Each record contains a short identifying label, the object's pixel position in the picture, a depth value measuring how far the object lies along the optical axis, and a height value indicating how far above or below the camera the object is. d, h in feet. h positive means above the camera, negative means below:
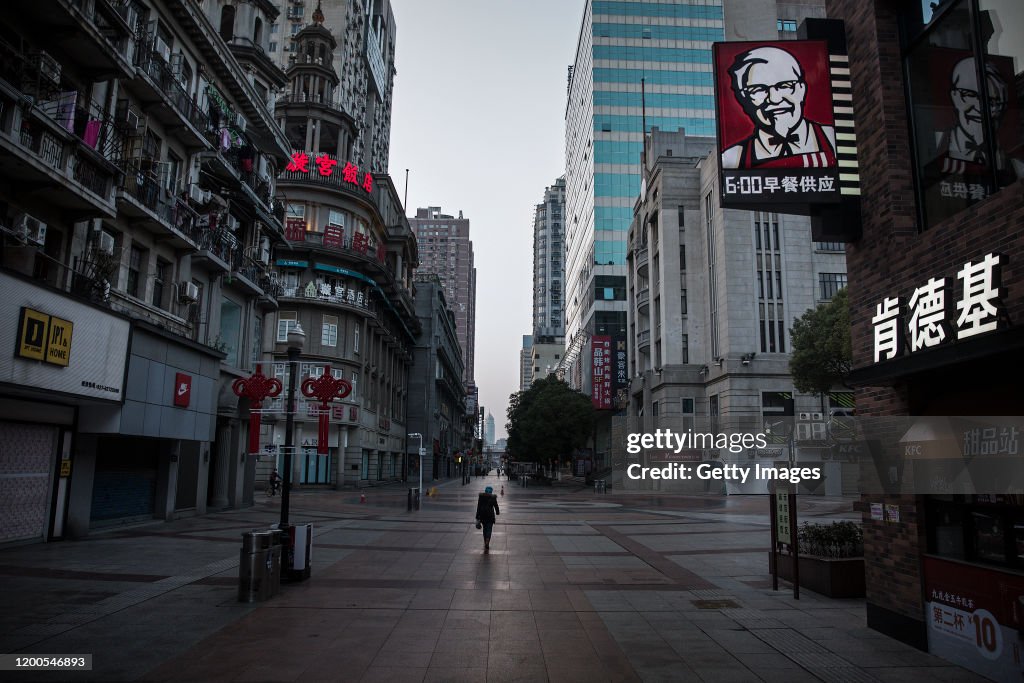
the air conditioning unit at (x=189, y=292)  75.82 +17.49
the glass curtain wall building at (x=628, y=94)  282.15 +155.03
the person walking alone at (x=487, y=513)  56.08 -5.73
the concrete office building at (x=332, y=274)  154.81 +42.60
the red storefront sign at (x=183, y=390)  70.44 +5.66
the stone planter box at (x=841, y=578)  36.88 -7.13
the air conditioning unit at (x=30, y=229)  48.88 +15.97
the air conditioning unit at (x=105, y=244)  59.88 +18.21
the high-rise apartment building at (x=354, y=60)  181.68 +136.71
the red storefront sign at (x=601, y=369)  230.27 +28.48
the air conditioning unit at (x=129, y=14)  61.59 +41.62
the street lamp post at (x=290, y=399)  40.52 +2.98
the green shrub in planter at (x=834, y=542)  38.58 -5.35
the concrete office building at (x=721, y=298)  161.68 +40.63
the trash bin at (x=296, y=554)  39.34 -6.74
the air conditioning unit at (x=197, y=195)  78.18 +29.88
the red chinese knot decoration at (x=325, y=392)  47.57 +3.87
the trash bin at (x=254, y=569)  33.86 -6.64
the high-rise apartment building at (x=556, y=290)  646.33 +157.70
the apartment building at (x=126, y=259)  49.49 +18.42
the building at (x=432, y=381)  252.42 +26.83
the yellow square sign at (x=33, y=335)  45.42 +7.42
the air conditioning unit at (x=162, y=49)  70.90 +43.36
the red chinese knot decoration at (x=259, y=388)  51.98 +4.46
